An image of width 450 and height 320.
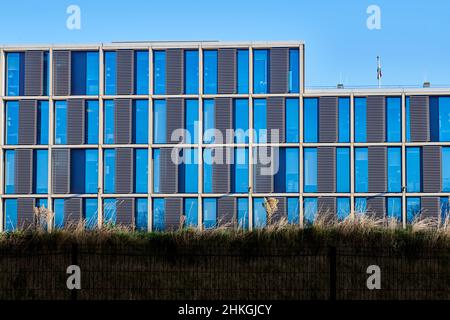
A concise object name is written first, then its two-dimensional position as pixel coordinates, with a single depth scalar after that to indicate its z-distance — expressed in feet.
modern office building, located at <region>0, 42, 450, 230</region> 143.23
